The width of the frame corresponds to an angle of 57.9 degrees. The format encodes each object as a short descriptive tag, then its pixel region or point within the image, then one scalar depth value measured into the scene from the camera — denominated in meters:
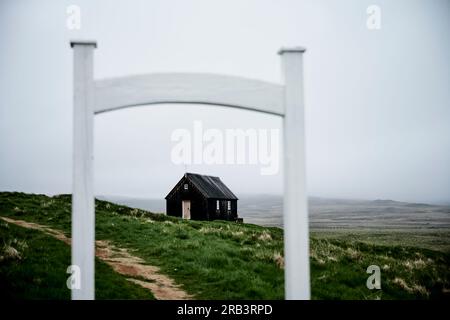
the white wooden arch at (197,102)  5.10
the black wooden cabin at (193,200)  37.38
